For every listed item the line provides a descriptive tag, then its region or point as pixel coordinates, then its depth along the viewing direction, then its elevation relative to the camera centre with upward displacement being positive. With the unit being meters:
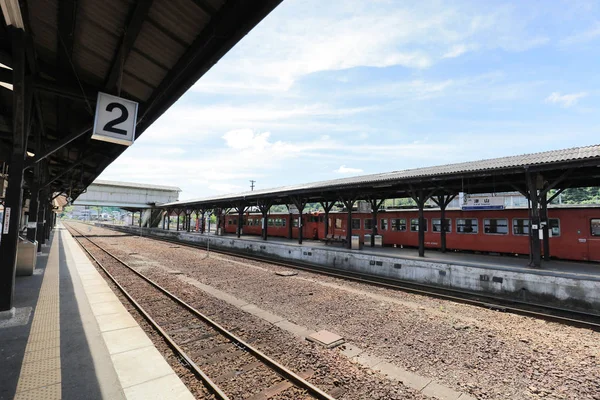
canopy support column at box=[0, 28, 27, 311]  6.15 +0.13
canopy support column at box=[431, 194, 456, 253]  15.70 +0.23
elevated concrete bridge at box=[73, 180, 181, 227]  39.28 +3.32
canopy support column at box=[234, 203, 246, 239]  26.11 +0.75
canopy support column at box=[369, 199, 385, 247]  19.41 +0.01
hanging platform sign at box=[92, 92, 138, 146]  5.33 +1.86
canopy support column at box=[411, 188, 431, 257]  13.77 +0.75
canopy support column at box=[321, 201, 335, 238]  22.33 +0.35
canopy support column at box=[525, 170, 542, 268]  10.53 +0.01
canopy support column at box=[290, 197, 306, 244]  19.70 +1.01
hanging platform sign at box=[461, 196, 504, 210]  13.66 +0.92
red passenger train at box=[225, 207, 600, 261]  12.84 -0.37
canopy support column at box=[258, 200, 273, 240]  23.84 +0.95
